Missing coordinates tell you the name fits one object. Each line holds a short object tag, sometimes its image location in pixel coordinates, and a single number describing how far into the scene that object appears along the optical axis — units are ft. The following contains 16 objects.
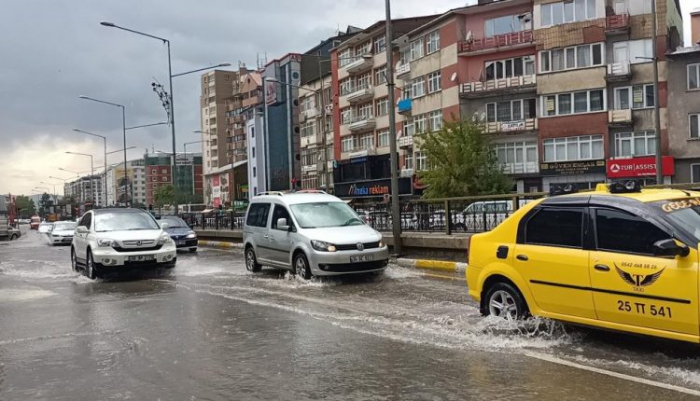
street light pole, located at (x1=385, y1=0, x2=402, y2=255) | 53.88
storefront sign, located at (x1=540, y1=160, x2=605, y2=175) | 131.85
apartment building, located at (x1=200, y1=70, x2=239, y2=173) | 417.28
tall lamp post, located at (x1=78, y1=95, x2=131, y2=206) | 138.14
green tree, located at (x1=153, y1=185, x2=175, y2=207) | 451.61
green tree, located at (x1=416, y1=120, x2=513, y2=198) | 135.95
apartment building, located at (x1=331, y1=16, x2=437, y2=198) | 184.34
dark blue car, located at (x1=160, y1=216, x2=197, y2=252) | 76.07
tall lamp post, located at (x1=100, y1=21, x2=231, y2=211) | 112.16
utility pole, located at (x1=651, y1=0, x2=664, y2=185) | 87.56
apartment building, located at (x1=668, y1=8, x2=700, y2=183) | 122.01
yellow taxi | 17.58
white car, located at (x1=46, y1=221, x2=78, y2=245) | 110.93
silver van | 39.32
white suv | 45.65
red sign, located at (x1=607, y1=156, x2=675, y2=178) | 122.72
